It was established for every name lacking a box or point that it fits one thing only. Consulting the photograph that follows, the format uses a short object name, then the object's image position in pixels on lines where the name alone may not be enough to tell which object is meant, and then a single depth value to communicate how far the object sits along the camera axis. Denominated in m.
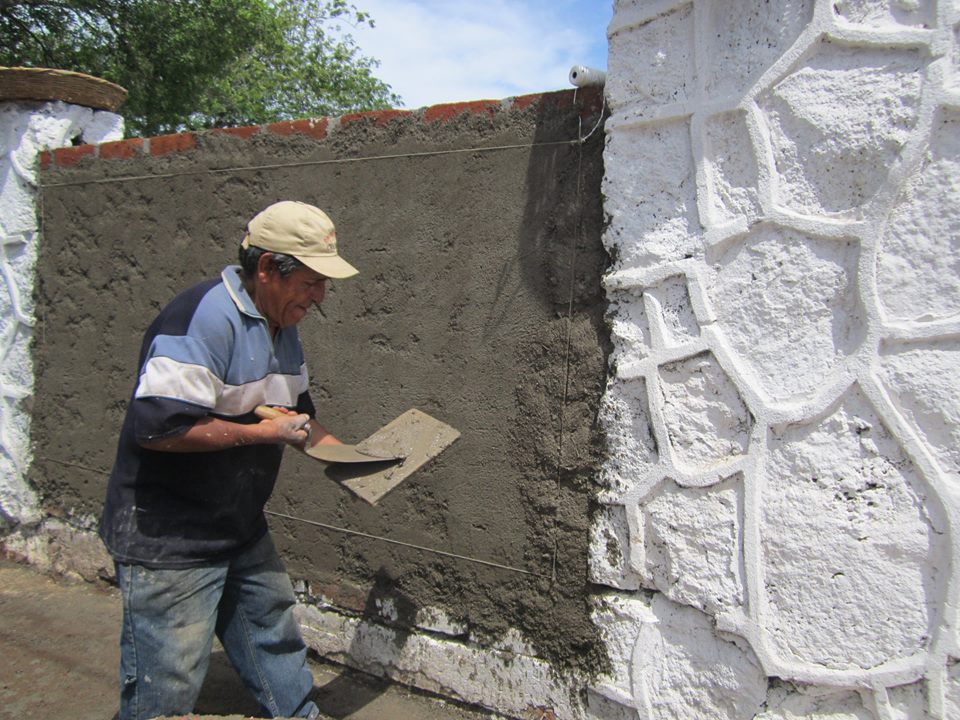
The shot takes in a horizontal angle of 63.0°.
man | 2.01
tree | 11.09
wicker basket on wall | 3.94
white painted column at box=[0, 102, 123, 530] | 4.11
